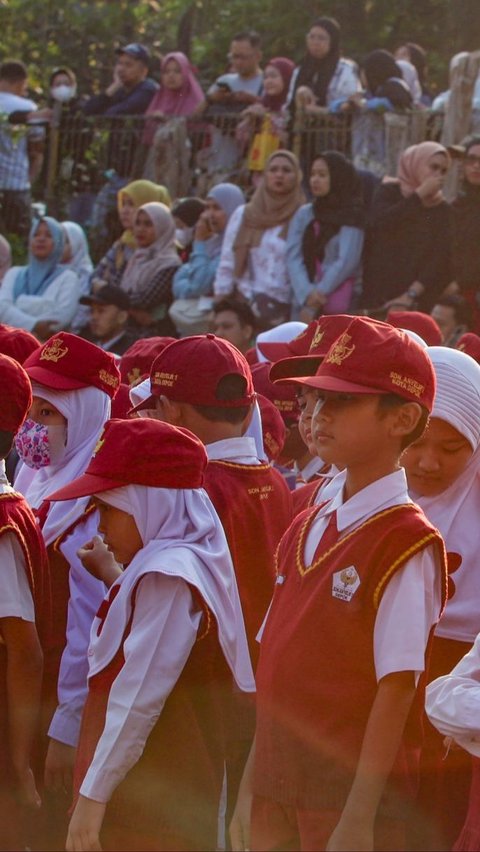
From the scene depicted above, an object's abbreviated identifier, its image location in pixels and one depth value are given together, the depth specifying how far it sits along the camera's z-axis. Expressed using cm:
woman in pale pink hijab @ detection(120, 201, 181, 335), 2359
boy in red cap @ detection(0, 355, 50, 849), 873
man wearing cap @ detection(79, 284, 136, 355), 2259
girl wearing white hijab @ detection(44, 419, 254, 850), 772
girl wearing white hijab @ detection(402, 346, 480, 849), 841
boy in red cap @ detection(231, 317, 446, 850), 695
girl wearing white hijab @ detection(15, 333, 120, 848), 973
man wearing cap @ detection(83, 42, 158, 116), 3084
